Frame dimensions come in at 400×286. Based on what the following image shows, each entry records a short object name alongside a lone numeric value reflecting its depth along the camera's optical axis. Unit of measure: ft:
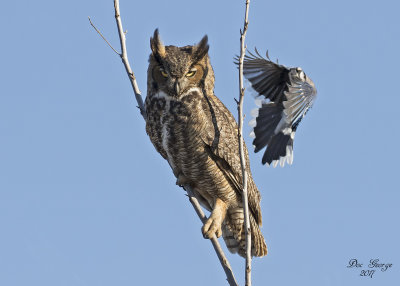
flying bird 25.85
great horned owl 26.68
